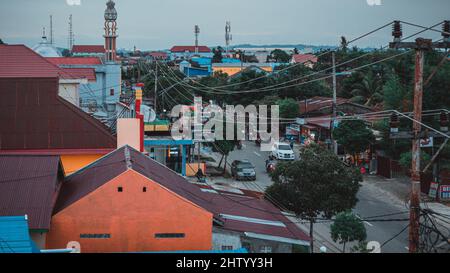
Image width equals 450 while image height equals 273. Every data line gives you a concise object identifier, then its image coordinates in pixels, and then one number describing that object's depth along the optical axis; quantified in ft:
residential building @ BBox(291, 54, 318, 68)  349.41
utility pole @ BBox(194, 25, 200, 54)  438.40
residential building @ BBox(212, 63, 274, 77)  303.07
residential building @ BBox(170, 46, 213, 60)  494.42
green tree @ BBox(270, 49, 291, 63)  389.80
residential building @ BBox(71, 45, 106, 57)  411.75
